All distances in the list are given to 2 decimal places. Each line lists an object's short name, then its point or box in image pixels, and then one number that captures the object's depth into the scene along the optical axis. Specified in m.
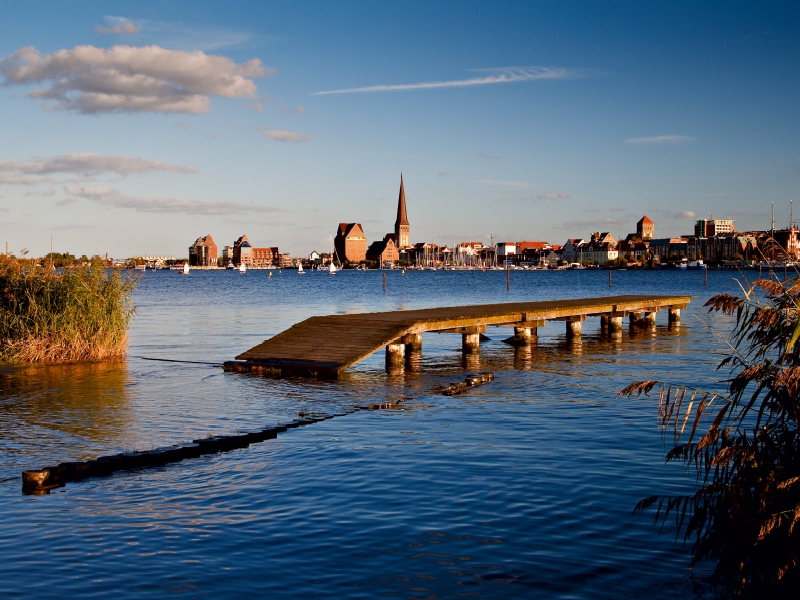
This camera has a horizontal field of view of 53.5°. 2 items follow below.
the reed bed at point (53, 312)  21.22
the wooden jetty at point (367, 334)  19.67
